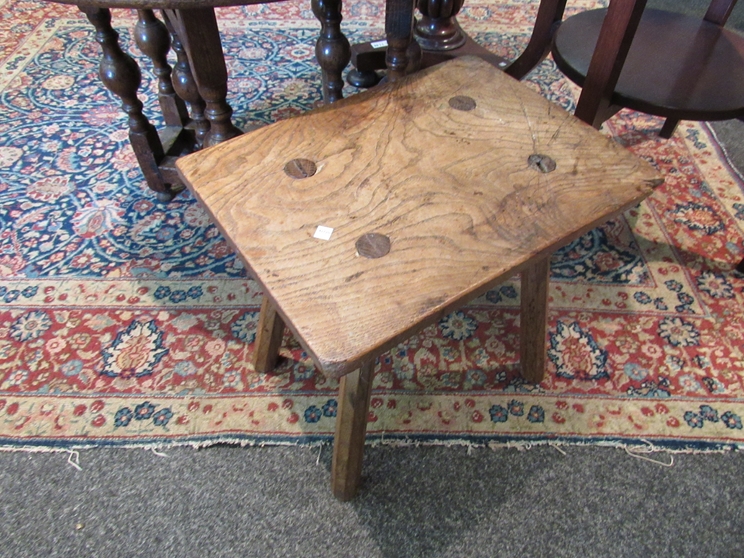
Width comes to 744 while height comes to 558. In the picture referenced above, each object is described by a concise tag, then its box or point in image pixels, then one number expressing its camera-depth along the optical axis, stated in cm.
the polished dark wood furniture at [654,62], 100
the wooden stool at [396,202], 62
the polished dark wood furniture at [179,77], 104
